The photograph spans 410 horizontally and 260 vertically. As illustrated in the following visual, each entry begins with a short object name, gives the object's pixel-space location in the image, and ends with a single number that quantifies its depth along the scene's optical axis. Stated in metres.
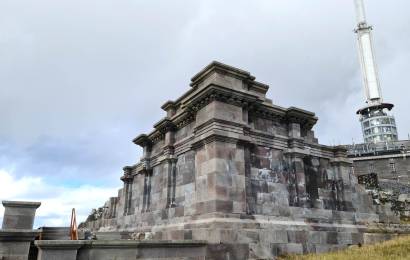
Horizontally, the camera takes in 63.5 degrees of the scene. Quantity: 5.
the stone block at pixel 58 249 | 7.62
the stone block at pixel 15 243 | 9.01
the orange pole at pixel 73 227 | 11.00
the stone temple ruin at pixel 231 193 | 9.87
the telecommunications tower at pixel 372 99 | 80.12
